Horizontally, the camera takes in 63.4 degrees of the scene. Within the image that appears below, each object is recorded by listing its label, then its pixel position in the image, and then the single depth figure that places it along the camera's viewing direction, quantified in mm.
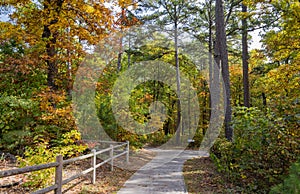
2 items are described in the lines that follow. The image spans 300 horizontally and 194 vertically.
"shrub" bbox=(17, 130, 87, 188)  4672
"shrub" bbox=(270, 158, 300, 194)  2699
